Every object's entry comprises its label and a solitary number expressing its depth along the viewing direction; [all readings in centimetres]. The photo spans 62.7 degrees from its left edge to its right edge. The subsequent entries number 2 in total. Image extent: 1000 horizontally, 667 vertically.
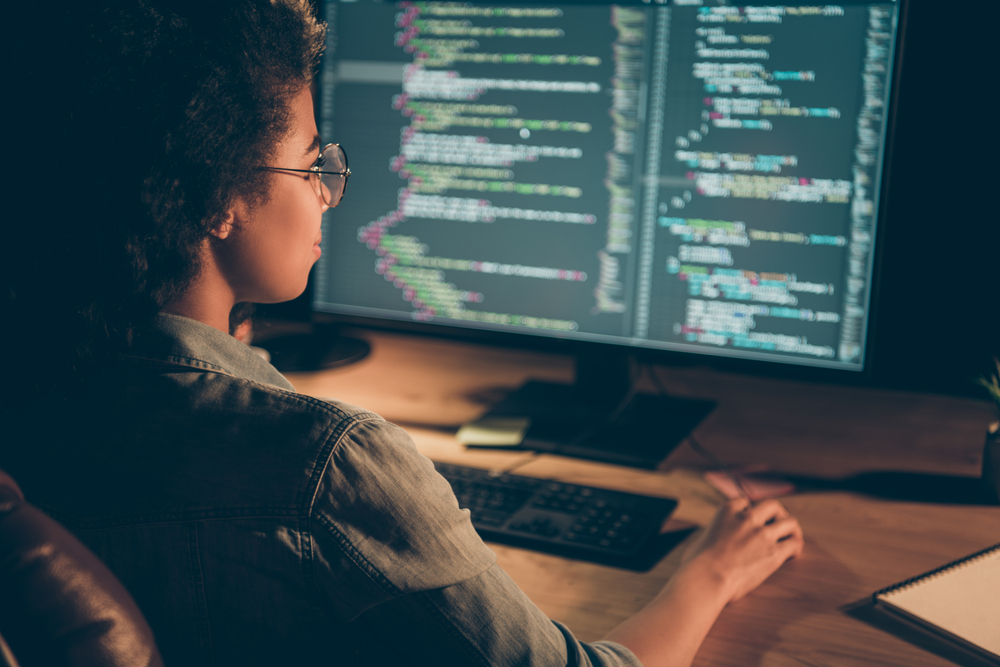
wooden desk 69
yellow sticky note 105
